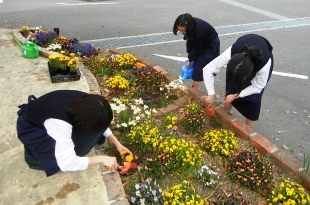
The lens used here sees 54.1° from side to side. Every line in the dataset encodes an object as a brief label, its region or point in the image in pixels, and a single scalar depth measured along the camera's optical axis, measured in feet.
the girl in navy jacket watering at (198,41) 12.21
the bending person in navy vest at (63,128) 6.94
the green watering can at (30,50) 16.35
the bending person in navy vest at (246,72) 9.21
